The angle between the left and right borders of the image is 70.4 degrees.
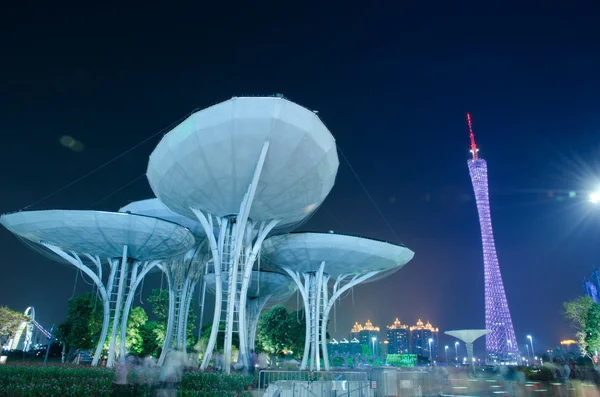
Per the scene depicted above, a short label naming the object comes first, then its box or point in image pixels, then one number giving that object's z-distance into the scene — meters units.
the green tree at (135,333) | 60.34
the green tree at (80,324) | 44.44
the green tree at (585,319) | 46.73
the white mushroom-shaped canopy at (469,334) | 63.53
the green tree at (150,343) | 61.45
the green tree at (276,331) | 62.72
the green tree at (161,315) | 61.85
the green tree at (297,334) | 61.88
